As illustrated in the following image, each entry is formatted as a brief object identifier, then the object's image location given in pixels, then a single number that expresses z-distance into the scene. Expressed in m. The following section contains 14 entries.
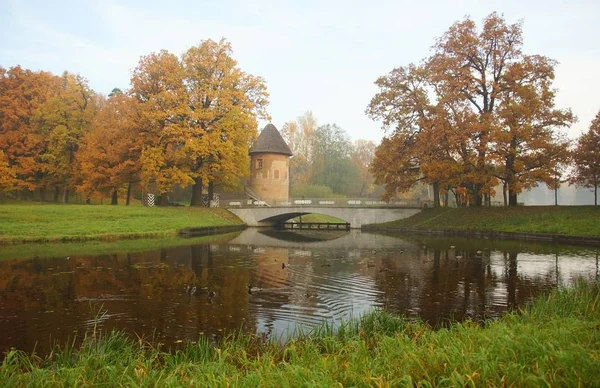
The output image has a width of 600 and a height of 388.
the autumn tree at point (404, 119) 42.34
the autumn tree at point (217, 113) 42.62
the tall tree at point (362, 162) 80.67
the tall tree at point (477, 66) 37.69
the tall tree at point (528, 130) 35.50
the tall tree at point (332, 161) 73.69
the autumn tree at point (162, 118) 40.84
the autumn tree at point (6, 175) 39.47
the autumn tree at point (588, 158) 34.78
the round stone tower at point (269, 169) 55.03
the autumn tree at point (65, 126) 44.28
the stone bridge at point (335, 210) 45.95
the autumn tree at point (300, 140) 76.25
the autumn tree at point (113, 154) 41.06
